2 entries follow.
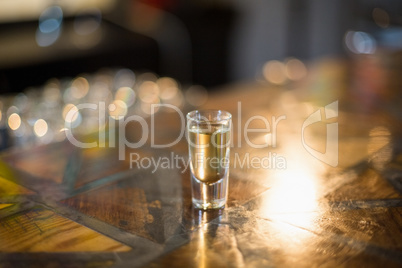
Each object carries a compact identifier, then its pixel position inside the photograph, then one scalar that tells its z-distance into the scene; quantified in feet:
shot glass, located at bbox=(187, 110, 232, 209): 3.17
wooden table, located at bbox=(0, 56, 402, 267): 2.61
